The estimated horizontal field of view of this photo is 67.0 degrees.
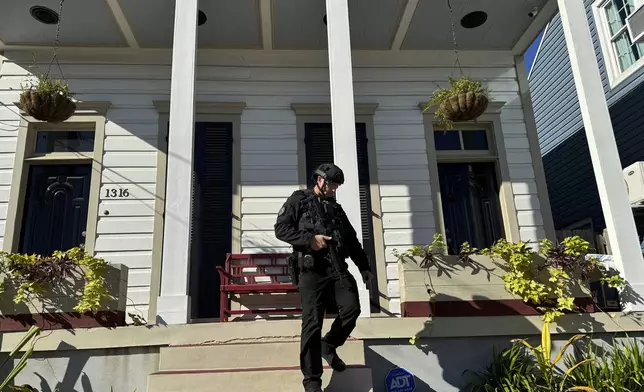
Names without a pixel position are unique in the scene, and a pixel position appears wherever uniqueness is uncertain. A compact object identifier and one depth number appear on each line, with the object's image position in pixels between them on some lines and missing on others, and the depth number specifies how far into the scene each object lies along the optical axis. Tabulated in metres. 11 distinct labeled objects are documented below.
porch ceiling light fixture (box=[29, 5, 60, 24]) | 5.71
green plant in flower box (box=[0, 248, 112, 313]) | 3.91
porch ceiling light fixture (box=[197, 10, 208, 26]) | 5.86
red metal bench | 5.43
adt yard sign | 3.77
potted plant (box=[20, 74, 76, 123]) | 5.04
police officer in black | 3.01
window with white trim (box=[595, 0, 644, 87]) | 7.99
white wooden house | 5.93
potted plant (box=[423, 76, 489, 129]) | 5.30
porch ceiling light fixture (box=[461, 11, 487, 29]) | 6.17
